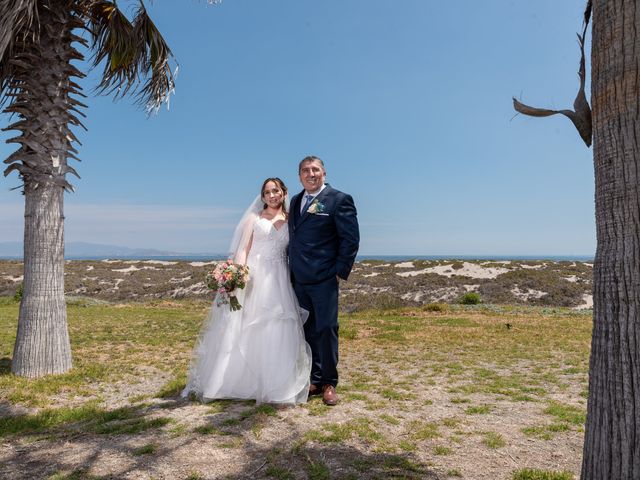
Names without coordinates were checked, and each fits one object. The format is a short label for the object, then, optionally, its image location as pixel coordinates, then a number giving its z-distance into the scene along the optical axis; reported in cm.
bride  511
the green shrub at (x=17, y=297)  2020
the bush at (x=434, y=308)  1754
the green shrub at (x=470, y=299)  2205
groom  508
